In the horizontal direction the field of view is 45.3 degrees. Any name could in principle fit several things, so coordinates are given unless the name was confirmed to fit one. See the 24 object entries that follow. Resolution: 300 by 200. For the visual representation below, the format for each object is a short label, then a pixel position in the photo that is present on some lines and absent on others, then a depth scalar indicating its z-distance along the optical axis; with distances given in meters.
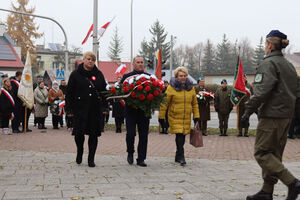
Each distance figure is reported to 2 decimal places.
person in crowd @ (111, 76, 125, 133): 13.98
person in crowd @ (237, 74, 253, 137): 13.33
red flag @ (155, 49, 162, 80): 14.93
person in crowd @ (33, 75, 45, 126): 15.09
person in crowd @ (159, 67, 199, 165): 7.11
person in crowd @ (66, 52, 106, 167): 6.71
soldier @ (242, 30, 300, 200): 4.30
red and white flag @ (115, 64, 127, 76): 19.58
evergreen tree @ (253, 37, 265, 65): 86.75
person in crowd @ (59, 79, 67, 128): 15.27
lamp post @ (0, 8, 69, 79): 20.10
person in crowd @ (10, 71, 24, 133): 13.49
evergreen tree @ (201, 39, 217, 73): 89.75
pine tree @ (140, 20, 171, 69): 78.12
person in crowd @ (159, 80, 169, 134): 14.05
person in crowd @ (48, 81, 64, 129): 14.88
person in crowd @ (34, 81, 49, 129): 14.78
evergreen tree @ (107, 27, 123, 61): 94.00
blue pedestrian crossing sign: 23.57
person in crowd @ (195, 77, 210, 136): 13.58
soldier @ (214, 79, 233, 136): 13.51
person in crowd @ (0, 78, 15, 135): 12.73
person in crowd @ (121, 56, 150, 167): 7.06
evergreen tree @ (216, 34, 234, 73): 88.51
